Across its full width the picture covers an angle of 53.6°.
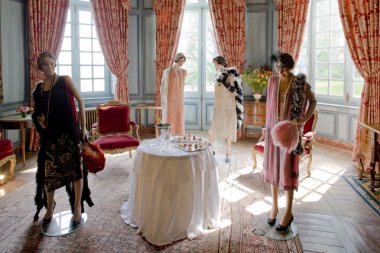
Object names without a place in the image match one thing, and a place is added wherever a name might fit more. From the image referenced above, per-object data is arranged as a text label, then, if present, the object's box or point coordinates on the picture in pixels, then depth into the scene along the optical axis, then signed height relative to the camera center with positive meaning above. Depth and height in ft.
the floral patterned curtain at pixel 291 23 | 23.38 +4.56
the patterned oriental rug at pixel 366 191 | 13.70 -3.84
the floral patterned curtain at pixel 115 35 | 24.43 +4.03
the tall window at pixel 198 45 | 27.86 +3.79
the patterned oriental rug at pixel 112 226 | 10.19 -4.01
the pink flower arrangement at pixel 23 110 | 18.30 -0.70
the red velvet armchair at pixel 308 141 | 16.34 -1.98
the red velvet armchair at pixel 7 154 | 15.60 -2.45
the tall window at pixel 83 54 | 24.14 +2.72
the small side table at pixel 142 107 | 24.52 -0.90
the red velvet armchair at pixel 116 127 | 17.40 -1.53
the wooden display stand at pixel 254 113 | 24.86 -1.18
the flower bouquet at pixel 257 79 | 24.71 +1.09
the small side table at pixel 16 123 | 17.70 -1.29
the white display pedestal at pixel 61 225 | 11.09 -3.97
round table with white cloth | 10.39 -2.74
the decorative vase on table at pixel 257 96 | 25.00 -0.05
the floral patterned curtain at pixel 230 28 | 25.66 +4.61
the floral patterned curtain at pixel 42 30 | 21.48 +3.82
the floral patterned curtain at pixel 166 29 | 26.17 +4.64
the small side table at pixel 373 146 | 14.18 -1.97
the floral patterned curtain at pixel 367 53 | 18.34 +2.12
